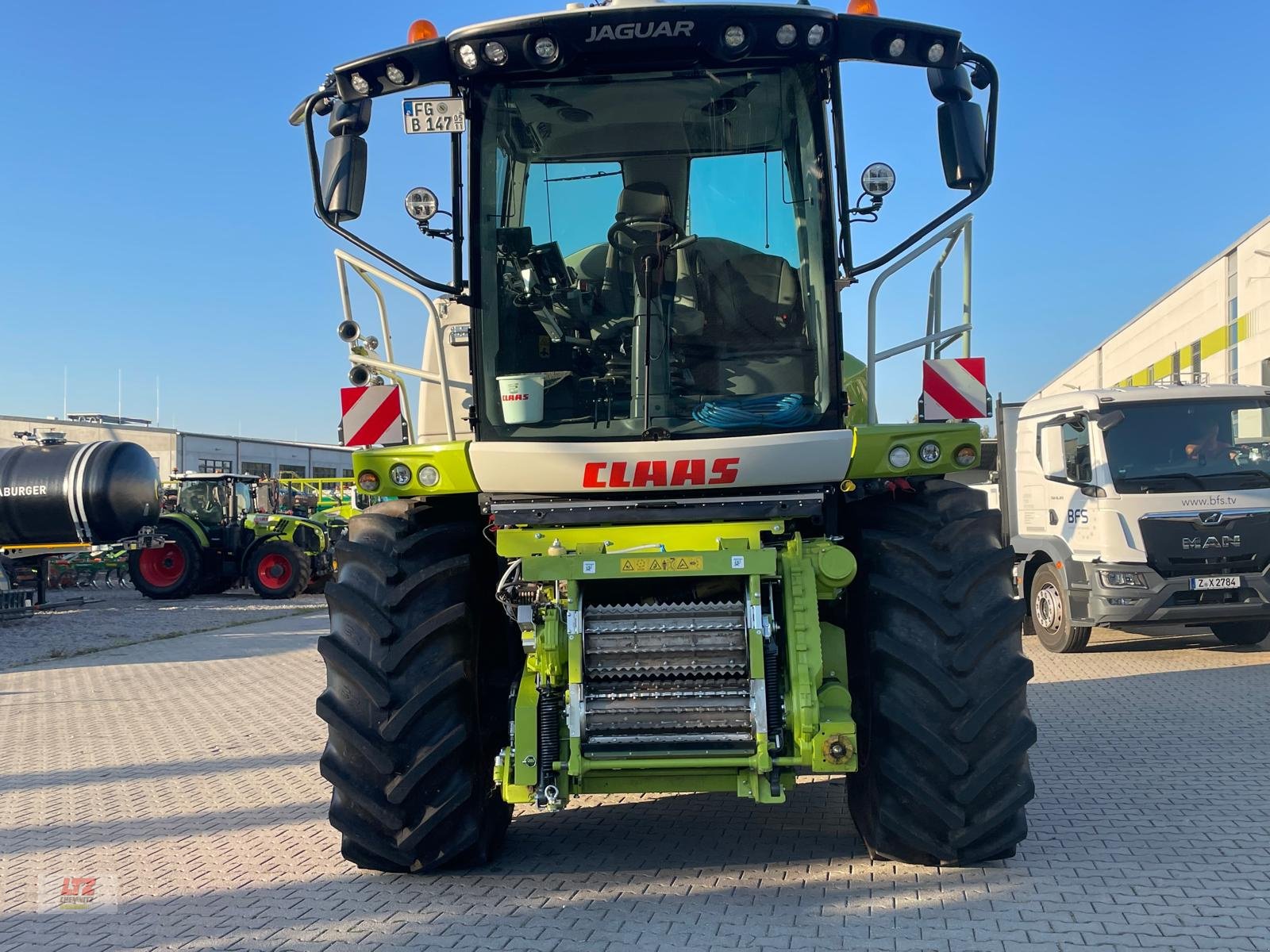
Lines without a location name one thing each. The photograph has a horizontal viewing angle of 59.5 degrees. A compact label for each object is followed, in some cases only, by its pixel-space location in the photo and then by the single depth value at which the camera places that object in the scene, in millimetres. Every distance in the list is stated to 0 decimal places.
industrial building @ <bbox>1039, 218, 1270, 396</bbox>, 22656
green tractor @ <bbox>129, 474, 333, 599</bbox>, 19469
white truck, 9523
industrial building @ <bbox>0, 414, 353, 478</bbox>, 40938
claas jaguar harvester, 4039
